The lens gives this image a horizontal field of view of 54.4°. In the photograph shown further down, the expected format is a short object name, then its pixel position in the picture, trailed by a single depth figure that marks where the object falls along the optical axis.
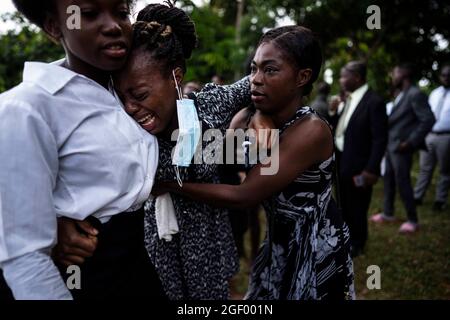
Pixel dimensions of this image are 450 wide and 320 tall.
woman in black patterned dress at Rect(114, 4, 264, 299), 1.58
